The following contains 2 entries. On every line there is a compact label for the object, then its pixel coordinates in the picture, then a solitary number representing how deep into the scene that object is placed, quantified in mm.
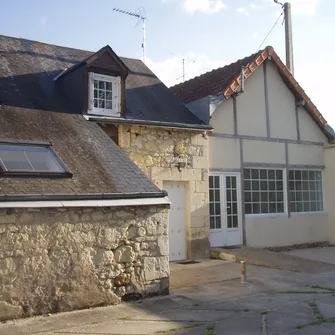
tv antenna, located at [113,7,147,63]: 15141
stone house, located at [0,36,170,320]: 6188
